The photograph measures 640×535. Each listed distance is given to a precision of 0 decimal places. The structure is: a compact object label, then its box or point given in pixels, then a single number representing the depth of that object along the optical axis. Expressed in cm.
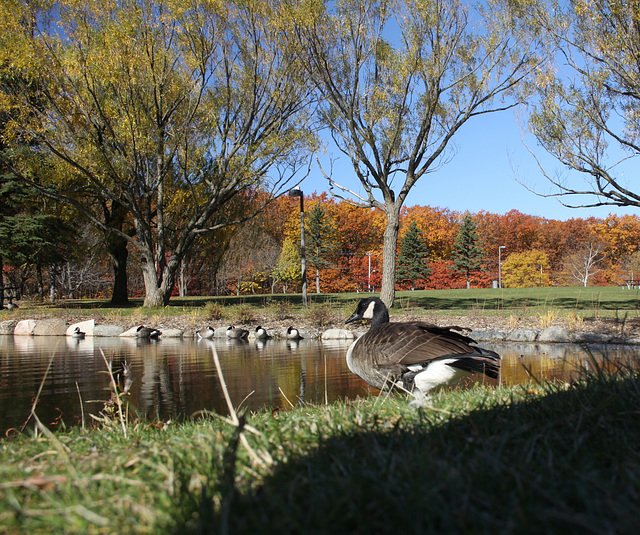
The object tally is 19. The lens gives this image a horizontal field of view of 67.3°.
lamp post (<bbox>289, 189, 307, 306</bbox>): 2229
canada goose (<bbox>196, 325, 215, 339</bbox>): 1440
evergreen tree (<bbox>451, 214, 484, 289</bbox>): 6500
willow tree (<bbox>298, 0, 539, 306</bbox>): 1784
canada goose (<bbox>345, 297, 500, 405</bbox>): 441
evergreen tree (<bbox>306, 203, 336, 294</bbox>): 6359
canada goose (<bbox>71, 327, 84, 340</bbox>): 1500
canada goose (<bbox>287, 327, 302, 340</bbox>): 1383
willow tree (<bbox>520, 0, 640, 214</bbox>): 1362
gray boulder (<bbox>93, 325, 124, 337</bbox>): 1605
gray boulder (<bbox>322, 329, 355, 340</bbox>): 1393
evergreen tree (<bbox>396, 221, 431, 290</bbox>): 6378
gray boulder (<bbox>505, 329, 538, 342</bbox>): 1212
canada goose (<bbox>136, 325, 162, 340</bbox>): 1494
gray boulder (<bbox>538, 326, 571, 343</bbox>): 1169
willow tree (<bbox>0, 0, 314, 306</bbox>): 1802
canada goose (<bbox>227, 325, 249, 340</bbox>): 1427
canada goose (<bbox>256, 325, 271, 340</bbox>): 1413
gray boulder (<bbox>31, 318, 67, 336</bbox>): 1661
